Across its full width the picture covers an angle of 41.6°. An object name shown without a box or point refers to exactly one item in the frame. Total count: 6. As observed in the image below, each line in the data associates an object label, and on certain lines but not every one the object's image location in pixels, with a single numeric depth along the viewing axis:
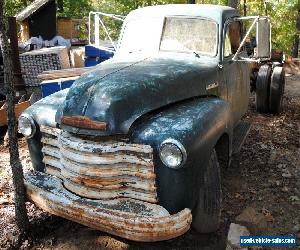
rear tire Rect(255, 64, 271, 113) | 7.52
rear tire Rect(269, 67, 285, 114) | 7.42
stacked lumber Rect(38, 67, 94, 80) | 7.11
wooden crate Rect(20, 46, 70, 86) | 10.05
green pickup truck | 3.01
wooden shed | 15.70
